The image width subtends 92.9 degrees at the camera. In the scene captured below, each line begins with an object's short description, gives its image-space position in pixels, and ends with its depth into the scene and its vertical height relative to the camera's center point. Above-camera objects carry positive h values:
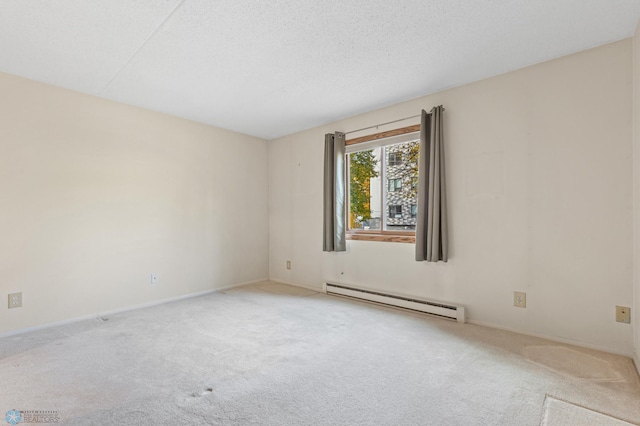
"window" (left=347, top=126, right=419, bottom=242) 3.58 +0.32
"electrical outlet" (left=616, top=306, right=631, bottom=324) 2.24 -0.76
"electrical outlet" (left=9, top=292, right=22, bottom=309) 2.75 -0.80
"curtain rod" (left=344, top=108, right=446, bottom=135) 3.40 +1.08
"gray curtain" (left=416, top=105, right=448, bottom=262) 3.08 +0.18
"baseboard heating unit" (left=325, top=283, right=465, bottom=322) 3.03 -1.00
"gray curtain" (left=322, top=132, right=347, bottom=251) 4.01 +0.22
